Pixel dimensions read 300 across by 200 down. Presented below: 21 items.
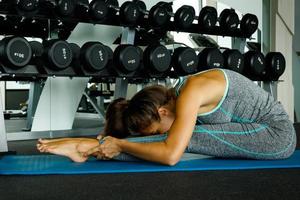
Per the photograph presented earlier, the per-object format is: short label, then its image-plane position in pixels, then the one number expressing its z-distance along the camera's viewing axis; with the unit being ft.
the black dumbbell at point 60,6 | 9.54
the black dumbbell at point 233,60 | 12.00
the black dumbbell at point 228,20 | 12.67
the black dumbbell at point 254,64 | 12.43
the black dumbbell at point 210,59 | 11.54
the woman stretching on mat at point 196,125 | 4.79
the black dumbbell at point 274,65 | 12.98
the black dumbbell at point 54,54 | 9.14
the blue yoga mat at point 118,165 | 5.14
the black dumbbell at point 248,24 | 13.14
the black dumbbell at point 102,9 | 10.03
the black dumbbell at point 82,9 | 10.07
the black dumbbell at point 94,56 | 9.53
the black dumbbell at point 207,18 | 12.16
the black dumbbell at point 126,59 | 9.89
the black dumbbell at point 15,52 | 8.60
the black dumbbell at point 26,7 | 9.09
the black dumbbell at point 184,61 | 10.96
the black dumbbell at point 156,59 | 10.32
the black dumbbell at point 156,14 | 11.00
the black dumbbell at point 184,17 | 11.57
